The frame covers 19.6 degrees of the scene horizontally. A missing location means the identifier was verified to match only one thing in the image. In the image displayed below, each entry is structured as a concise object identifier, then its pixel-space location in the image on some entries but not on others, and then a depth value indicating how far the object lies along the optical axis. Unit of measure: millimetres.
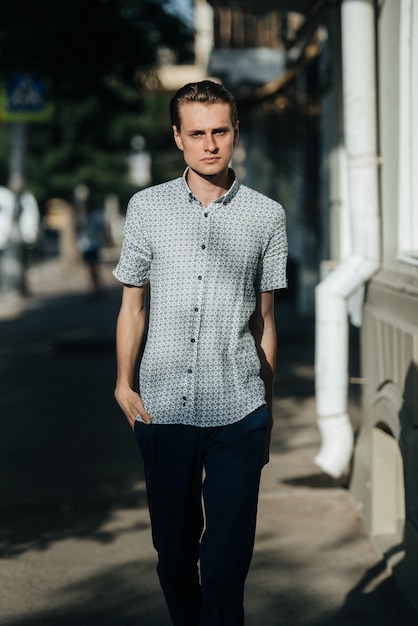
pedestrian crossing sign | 17172
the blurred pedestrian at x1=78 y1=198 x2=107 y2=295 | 21156
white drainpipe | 5910
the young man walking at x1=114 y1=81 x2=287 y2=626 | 3504
